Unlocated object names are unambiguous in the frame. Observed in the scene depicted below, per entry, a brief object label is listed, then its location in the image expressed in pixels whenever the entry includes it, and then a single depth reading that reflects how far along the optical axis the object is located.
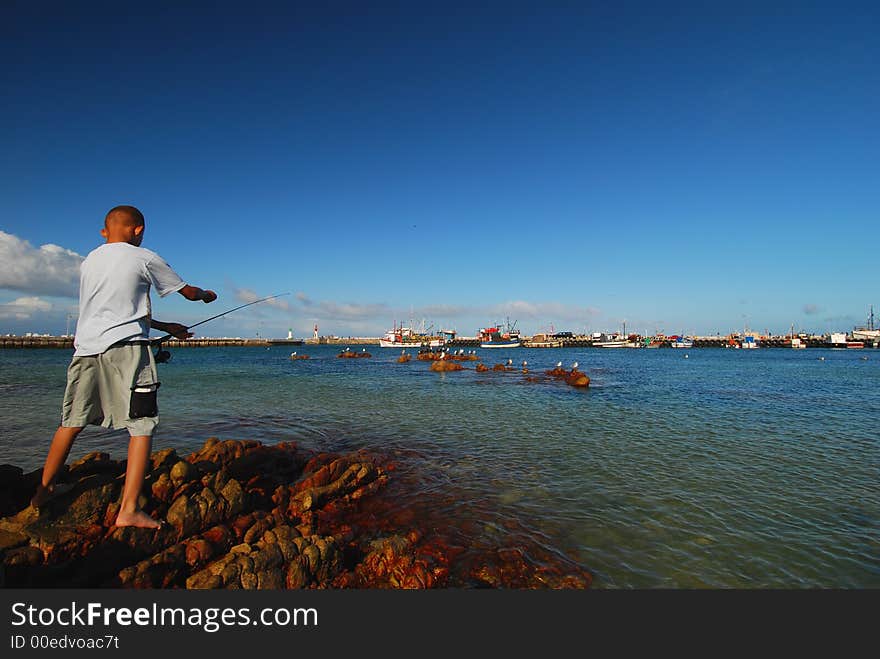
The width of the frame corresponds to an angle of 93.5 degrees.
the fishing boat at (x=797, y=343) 134.62
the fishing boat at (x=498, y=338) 148.48
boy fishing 3.83
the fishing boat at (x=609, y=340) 151.62
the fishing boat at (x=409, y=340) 143.38
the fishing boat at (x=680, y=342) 150.00
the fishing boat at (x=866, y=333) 132.35
